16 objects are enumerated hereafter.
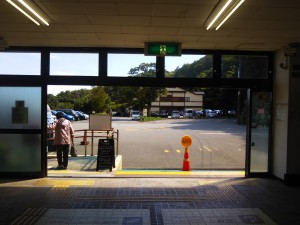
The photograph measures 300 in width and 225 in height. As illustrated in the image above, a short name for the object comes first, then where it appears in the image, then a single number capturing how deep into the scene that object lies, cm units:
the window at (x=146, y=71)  638
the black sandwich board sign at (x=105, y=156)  689
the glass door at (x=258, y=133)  657
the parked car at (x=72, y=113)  3358
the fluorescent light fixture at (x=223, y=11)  365
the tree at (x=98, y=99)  3802
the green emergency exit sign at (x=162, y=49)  573
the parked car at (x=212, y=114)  4345
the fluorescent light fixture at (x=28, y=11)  379
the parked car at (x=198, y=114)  4502
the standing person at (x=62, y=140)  686
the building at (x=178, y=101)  5157
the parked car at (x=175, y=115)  4285
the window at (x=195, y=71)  638
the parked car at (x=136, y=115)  3692
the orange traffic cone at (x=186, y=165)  747
